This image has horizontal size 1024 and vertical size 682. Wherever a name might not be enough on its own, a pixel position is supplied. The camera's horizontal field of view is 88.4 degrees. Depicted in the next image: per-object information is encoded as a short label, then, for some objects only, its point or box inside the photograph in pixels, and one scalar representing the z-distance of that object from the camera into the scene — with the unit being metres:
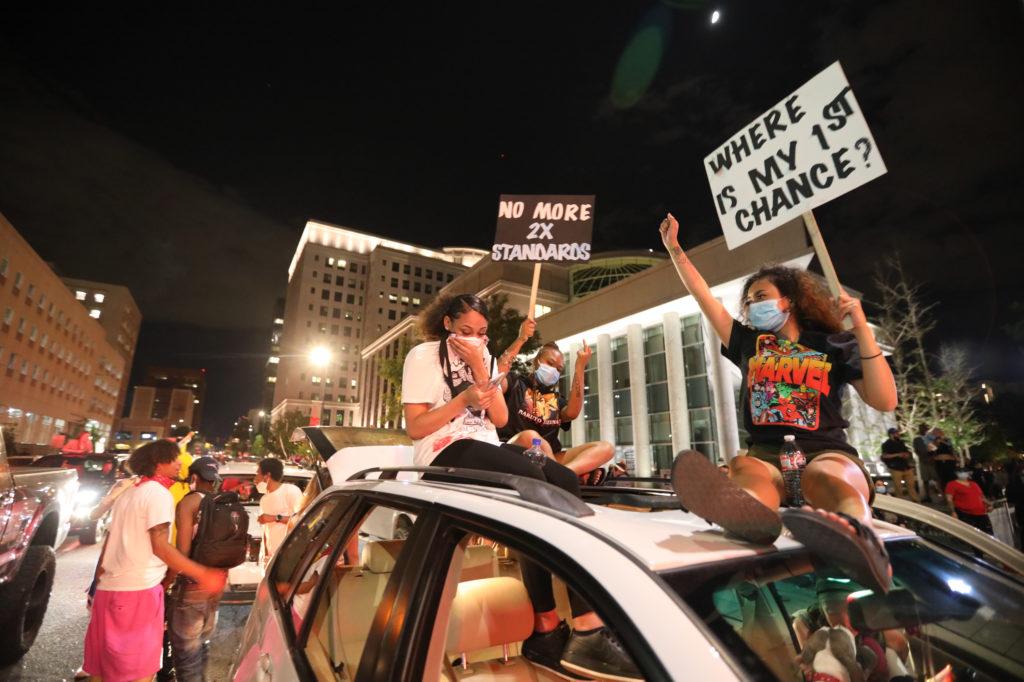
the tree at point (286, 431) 75.15
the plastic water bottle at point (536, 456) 2.70
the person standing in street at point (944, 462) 9.44
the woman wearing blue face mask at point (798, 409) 1.31
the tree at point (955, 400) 24.39
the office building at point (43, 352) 45.84
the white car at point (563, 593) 1.07
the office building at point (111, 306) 86.56
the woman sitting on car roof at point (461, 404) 2.54
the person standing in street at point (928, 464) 10.84
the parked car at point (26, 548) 4.18
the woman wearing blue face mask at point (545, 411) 4.38
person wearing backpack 3.72
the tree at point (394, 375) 23.50
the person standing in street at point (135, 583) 3.32
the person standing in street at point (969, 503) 8.15
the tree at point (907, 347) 23.50
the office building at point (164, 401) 143.88
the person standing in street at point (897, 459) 10.53
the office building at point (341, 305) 106.25
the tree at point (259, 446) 98.25
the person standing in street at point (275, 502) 6.46
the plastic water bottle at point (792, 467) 2.24
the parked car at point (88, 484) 10.33
